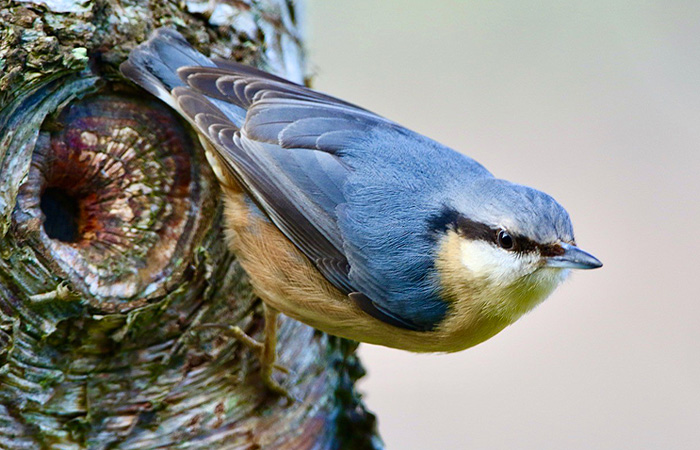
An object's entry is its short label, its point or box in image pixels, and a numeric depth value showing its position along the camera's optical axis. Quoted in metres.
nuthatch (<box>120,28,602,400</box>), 4.50
